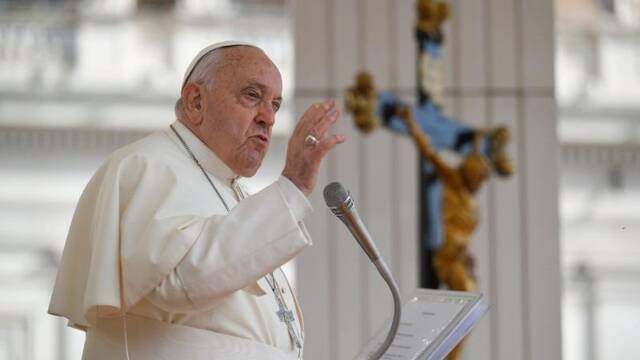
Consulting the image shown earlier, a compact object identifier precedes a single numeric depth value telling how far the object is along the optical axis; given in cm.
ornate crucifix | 997
